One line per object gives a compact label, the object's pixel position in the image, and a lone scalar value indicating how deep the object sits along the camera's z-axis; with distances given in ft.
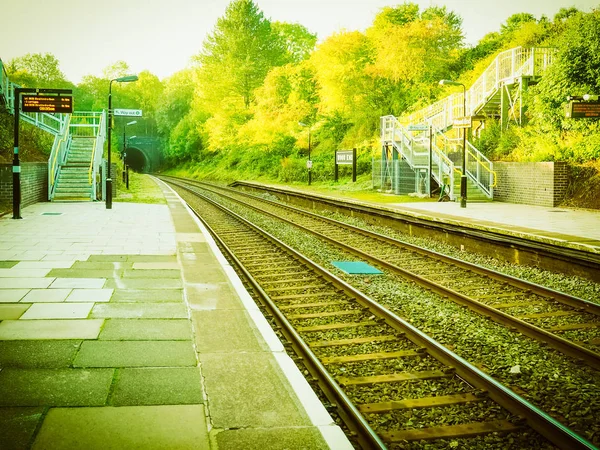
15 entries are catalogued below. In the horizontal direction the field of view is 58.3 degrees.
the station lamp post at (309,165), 114.52
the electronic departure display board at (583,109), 55.67
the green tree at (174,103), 241.96
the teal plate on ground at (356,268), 32.22
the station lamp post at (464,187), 62.44
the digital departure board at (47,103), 57.26
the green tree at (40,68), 264.31
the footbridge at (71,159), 75.87
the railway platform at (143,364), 11.67
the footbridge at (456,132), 75.87
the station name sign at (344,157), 106.52
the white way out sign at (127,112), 61.16
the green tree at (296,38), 194.39
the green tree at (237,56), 170.91
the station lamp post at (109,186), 64.95
